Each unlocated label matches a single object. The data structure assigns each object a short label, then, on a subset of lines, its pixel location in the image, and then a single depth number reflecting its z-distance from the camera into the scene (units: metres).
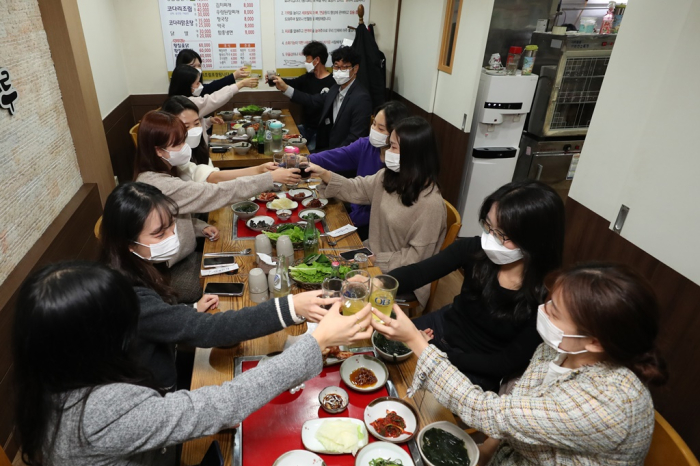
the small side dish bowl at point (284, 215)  2.56
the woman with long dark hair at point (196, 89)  3.93
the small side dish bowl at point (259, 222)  2.42
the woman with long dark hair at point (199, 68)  4.59
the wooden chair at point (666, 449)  1.08
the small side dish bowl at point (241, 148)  3.78
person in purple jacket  2.87
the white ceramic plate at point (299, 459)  1.16
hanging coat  5.27
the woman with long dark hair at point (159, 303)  1.42
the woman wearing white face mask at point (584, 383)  1.08
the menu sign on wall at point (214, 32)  5.13
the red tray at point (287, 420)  1.20
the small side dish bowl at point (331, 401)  1.32
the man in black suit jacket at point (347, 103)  3.91
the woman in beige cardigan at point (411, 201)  2.31
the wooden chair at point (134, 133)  3.62
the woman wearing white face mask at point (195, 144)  2.79
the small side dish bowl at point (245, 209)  2.54
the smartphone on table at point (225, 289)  1.85
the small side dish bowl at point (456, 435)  1.22
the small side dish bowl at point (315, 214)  2.55
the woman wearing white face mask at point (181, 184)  2.30
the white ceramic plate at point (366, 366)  1.44
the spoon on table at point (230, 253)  2.16
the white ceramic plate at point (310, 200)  2.75
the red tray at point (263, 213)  2.42
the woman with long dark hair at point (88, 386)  0.95
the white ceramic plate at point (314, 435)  1.20
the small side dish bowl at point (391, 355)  1.53
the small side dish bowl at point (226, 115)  4.83
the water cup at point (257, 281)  1.79
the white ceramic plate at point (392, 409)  1.26
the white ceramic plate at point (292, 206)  2.69
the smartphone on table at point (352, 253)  2.13
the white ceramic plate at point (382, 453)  1.19
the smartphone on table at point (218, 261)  2.05
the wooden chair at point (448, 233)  2.33
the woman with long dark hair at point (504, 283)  1.59
